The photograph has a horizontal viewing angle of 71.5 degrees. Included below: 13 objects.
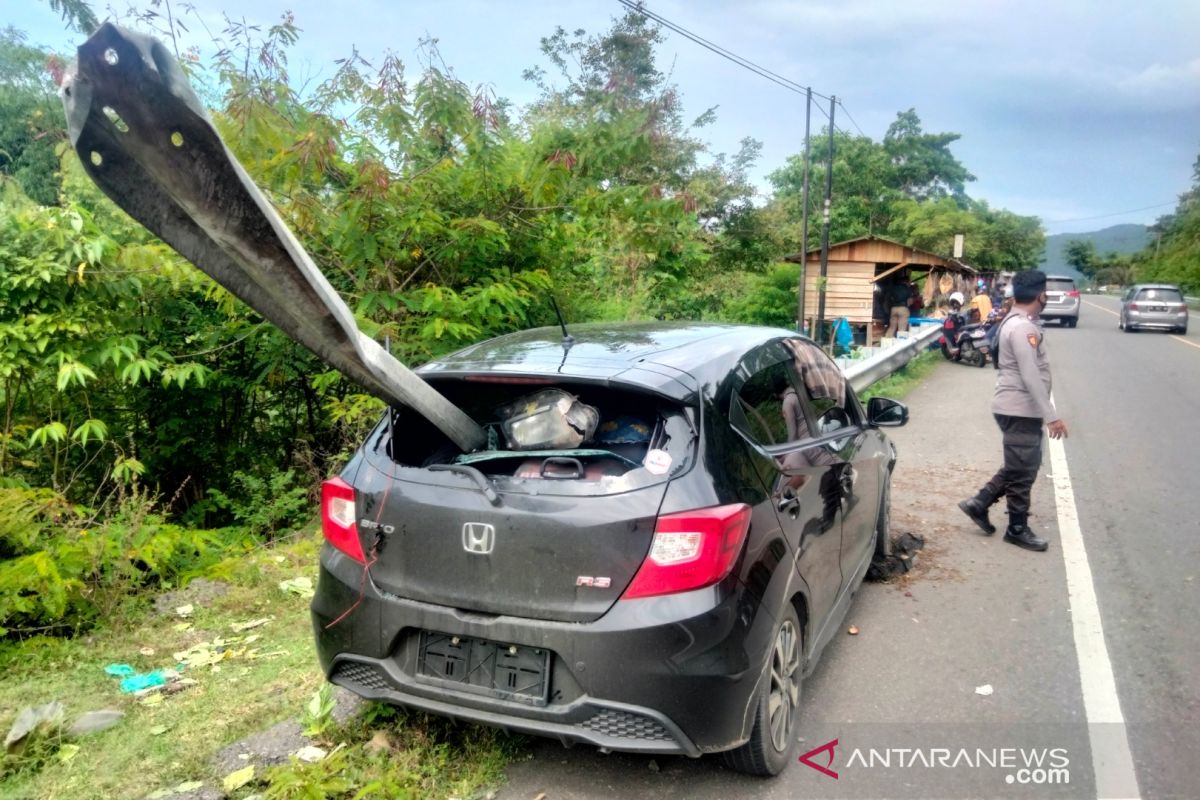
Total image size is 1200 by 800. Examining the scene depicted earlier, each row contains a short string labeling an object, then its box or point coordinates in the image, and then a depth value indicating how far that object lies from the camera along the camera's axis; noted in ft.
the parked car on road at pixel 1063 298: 94.48
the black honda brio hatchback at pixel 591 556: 8.80
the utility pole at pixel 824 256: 71.15
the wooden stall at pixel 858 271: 78.07
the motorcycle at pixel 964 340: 53.26
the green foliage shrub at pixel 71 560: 13.83
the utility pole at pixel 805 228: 71.44
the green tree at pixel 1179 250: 194.08
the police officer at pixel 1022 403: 18.53
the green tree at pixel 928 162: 213.87
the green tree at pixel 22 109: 70.74
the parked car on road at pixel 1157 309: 87.76
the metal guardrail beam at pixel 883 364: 33.72
